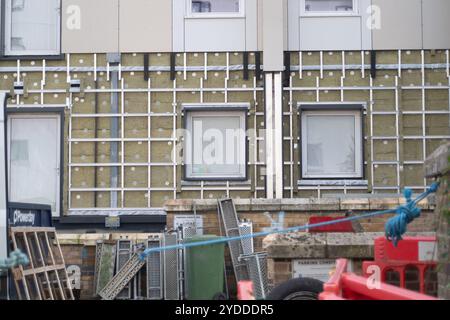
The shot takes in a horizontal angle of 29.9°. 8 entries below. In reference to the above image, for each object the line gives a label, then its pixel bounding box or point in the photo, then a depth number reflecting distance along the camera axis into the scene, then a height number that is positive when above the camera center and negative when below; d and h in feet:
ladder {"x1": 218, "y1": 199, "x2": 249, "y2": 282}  43.73 -3.34
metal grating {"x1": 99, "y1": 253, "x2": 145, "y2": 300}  42.75 -5.55
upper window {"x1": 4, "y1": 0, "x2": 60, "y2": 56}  55.31 +9.41
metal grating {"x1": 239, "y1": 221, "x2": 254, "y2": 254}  44.70 -3.57
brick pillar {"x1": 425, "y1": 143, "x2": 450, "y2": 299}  20.53 -1.21
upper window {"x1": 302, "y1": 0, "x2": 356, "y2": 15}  54.90 +10.65
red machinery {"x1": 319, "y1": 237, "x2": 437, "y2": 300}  22.17 -2.56
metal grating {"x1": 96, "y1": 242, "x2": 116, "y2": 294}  44.50 -4.97
